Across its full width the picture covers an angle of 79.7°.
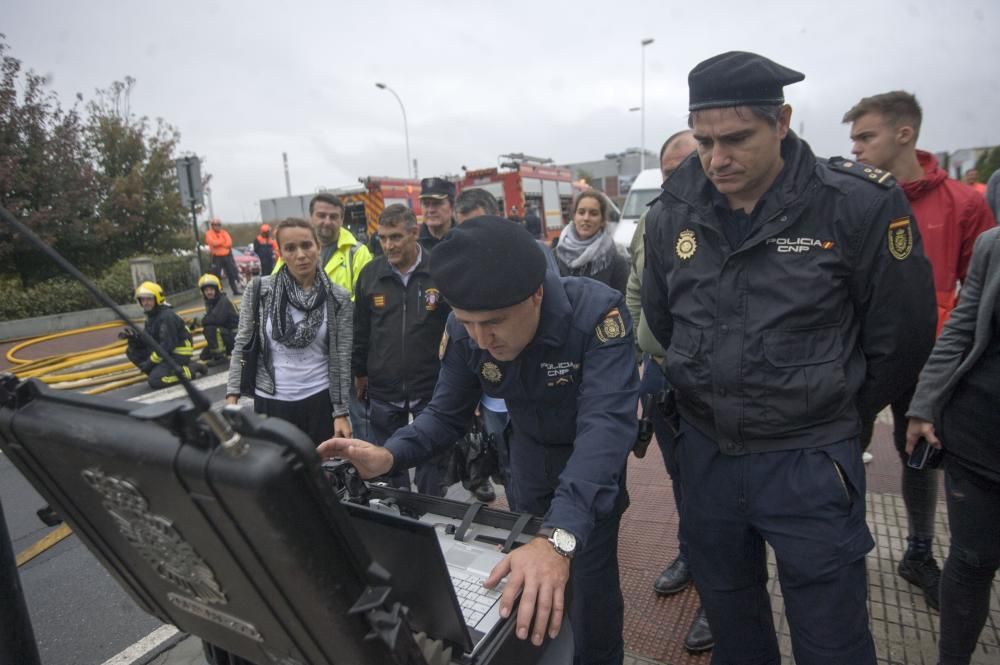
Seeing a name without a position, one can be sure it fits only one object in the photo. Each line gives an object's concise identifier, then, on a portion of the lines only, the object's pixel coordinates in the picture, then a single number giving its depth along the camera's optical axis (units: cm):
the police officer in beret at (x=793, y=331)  160
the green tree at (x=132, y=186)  1594
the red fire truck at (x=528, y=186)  1712
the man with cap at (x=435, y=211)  450
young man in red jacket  264
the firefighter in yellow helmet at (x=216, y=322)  827
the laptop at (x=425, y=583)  103
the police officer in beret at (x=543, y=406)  130
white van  1123
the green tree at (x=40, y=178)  1265
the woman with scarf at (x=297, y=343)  353
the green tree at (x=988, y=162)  1538
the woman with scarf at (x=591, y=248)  417
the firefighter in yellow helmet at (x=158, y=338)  695
